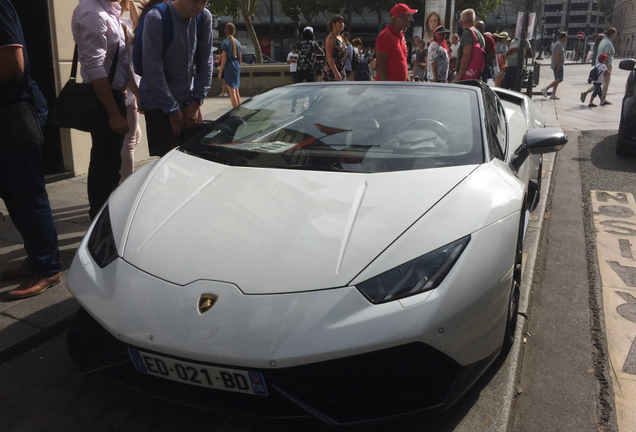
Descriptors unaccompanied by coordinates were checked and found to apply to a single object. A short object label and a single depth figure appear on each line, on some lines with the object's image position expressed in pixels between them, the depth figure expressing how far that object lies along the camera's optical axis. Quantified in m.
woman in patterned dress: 8.38
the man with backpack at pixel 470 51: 7.84
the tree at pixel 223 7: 36.75
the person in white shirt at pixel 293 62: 15.66
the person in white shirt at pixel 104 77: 3.49
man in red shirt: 6.59
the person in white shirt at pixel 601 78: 13.28
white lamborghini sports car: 1.81
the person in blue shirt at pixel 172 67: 3.80
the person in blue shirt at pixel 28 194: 2.90
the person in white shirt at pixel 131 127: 4.49
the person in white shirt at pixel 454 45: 12.74
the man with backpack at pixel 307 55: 10.05
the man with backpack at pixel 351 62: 11.02
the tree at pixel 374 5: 49.88
